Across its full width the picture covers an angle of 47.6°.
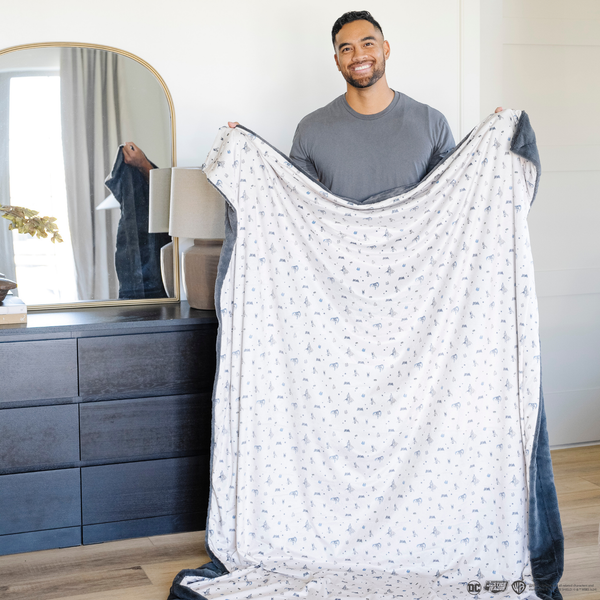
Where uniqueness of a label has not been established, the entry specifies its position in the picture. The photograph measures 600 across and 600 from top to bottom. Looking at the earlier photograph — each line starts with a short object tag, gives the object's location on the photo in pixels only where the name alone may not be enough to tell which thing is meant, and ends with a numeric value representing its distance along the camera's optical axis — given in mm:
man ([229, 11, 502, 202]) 2279
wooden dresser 2260
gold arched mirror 2576
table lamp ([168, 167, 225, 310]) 2461
